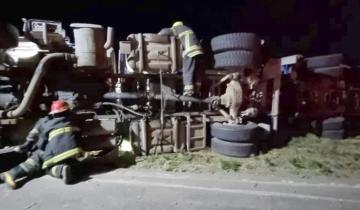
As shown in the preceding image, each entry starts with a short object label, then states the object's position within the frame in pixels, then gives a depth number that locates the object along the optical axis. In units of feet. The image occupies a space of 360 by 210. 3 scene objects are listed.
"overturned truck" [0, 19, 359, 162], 15.72
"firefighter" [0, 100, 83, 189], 13.33
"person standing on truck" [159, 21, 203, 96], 18.70
